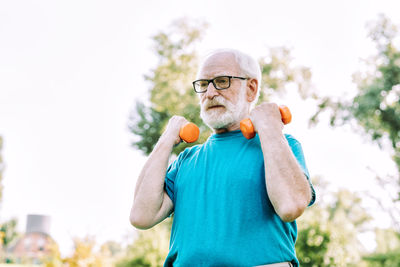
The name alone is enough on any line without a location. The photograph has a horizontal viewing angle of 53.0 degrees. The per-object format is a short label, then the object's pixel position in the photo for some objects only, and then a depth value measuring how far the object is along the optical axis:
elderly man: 1.66
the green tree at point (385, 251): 15.58
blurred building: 52.84
